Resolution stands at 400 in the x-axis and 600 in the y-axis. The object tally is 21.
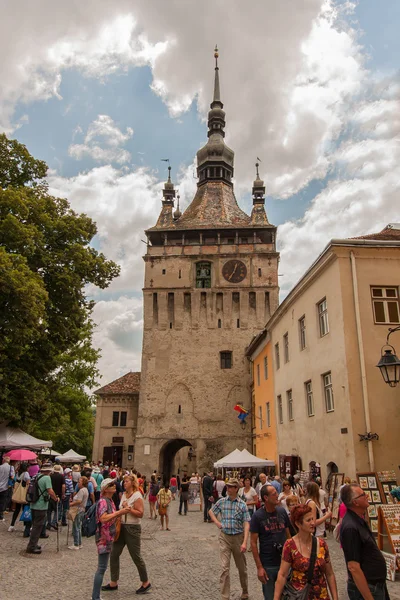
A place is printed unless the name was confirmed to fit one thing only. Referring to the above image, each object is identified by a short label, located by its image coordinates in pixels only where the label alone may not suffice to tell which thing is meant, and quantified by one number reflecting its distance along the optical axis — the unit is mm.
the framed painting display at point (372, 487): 11289
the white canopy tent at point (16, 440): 17370
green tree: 16594
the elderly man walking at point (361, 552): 4000
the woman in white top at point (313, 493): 7809
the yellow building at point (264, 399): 25234
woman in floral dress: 4016
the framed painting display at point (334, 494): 13224
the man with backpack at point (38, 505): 9516
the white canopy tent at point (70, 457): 25562
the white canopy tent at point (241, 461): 20134
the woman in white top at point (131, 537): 6898
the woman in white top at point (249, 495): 10531
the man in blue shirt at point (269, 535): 5277
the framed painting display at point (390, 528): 8102
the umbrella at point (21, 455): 15809
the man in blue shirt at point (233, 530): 6465
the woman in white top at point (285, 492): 9911
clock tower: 36750
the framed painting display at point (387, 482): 11516
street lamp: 9180
